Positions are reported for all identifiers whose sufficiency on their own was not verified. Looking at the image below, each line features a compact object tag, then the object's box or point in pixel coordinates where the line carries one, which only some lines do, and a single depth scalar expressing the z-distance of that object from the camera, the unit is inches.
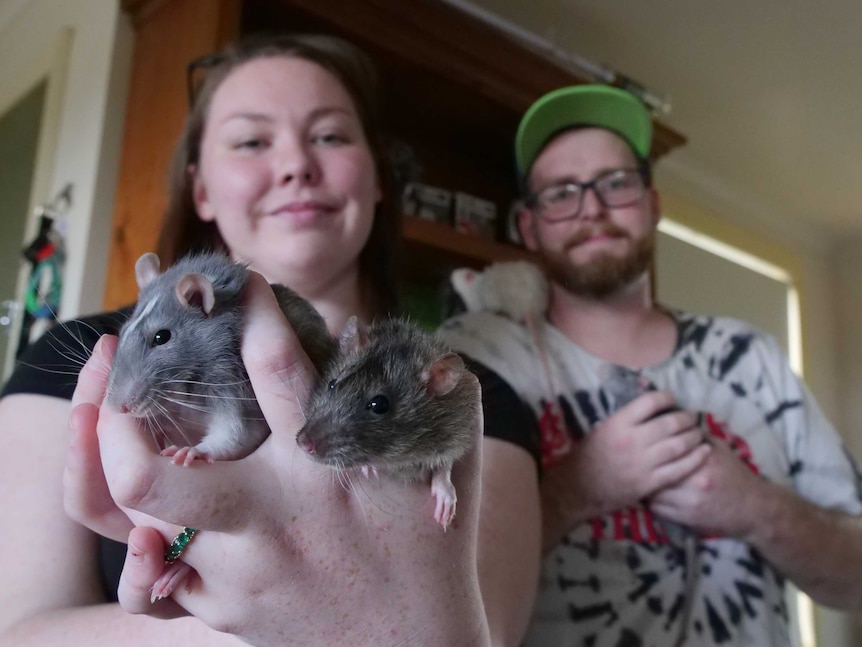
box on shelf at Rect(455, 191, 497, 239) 70.9
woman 19.0
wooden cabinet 51.4
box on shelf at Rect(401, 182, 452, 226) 65.3
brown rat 19.8
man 41.6
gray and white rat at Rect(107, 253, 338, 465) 20.5
